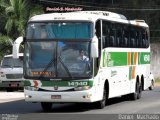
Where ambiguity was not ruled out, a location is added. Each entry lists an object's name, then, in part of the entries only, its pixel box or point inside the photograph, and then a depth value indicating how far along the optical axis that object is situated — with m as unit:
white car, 35.66
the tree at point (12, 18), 44.78
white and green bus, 22.34
